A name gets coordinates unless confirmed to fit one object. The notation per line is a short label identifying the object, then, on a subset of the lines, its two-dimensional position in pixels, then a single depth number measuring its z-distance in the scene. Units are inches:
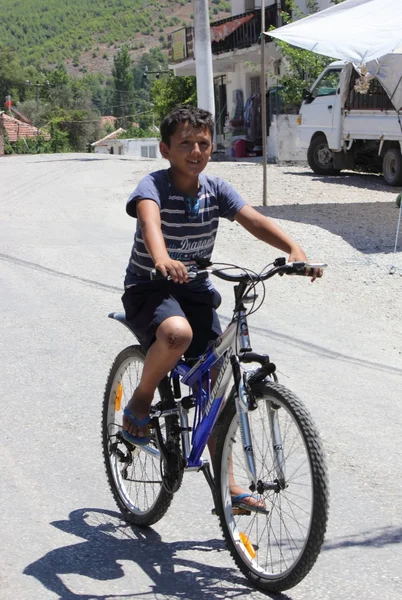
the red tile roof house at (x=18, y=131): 2812.7
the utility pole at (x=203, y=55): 848.3
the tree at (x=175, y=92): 1733.5
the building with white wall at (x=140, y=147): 2842.0
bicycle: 135.4
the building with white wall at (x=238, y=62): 1314.0
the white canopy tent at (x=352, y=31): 512.1
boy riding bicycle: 151.9
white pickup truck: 721.0
